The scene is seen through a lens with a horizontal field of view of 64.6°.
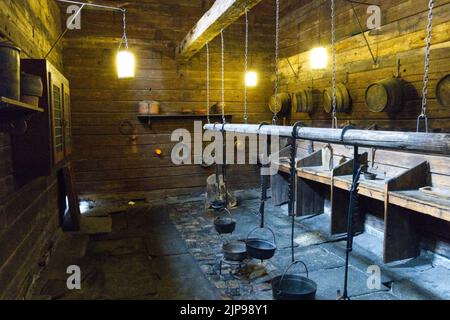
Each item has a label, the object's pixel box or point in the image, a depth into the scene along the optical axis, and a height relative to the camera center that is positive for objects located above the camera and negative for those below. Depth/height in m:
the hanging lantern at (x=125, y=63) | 6.04 +1.14
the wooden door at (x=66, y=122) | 4.48 +0.10
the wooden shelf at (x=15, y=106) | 2.15 +0.16
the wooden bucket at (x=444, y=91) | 4.43 +0.51
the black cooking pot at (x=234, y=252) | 3.87 -1.35
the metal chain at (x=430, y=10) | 2.29 +0.81
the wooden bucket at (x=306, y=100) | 6.98 +0.60
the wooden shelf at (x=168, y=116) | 7.41 +0.30
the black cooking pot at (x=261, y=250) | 3.54 -1.21
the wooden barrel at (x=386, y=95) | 5.05 +0.52
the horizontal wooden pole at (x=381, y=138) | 2.06 -0.05
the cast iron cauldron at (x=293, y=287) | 2.64 -1.24
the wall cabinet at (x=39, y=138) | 3.28 -0.08
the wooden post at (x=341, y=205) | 4.97 -1.04
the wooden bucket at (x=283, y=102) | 7.67 +0.61
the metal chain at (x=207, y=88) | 7.83 +0.93
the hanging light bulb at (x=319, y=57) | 6.28 +1.30
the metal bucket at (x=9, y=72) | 2.40 +0.39
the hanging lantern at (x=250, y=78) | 7.34 +1.08
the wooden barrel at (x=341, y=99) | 6.04 +0.54
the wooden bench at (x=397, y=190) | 3.69 -0.67
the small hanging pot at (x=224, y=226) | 4.43 -1.19
